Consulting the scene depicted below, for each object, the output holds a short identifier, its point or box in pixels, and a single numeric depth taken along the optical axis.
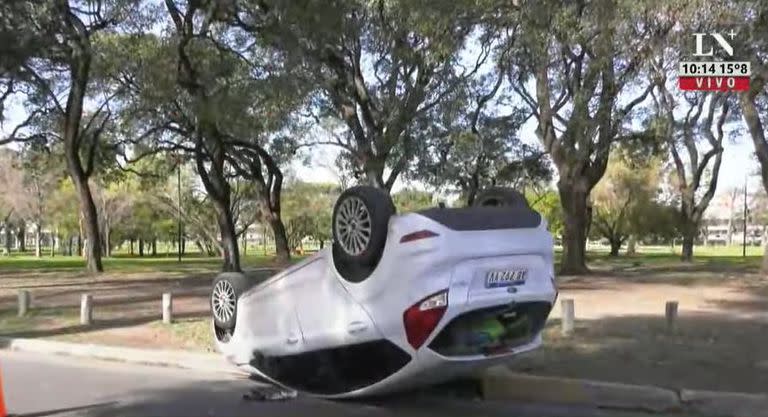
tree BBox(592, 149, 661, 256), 56.84
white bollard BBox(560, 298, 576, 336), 11.40
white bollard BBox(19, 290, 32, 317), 15.36
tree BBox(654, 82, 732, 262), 30.31
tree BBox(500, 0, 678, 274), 14.27
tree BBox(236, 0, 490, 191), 17.80
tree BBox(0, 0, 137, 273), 23.20
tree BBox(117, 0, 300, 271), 23.53
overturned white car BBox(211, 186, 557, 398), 6.70
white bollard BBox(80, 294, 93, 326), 13.92
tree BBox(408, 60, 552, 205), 27.23
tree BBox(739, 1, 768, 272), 12.87
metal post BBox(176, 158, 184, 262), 54.77
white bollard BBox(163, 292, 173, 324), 13.52
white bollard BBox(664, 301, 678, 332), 11.36
